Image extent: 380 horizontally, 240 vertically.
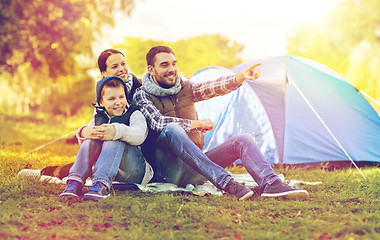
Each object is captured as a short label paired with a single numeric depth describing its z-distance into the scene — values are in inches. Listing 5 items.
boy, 141.7
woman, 145.3
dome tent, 238.4
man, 145.6
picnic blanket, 153.3
